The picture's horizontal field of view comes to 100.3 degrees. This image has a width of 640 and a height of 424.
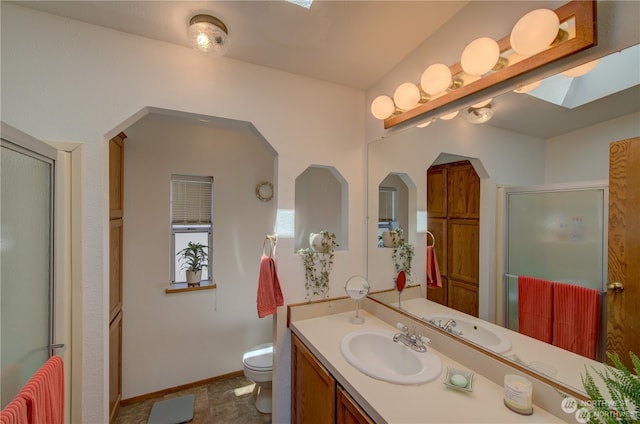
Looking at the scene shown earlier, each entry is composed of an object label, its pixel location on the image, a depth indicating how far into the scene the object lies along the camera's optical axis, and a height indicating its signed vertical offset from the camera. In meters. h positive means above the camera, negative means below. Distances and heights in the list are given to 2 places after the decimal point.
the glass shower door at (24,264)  0.94 -0.21
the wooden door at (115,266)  1.90 -0.42
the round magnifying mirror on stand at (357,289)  1.77 -0.53
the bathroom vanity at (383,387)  0.93 -0.70
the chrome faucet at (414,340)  1.32 -0.66
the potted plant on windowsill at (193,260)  2.51 -0.47
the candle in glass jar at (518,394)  0.92 -0.64
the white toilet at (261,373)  2.08 -1.26
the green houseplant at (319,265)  1.80 -0.37
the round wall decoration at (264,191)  2.74 +0.21
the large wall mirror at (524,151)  0.88 +0.25
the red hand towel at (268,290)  1.63 -0.48
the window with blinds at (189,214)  2.54 -0.03
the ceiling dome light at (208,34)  1.25 +0.84
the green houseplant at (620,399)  0.57 -0.42
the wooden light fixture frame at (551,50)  0.84 +0.57
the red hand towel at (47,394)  0.86 -0.65
